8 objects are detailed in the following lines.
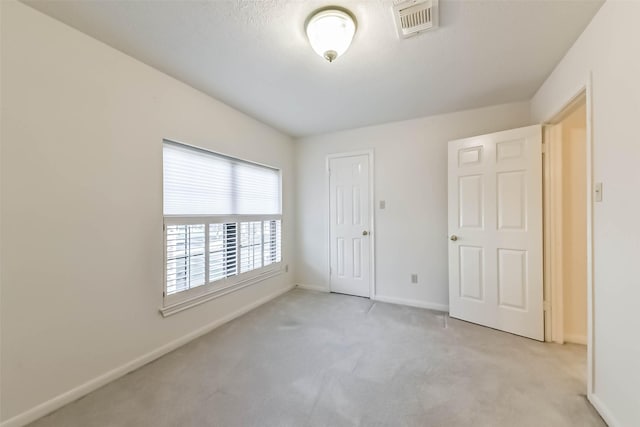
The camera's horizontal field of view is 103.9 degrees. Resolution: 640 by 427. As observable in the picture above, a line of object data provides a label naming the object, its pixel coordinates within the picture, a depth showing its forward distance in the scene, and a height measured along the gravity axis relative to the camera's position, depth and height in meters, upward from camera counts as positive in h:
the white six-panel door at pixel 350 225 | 3.51 -0.17
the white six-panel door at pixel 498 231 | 2.36 -0.18
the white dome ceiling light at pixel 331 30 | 1.48 +1.13
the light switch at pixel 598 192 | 1.47 +0.12
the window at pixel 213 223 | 2.27 -0.10
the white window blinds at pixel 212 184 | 2.31 +0.33
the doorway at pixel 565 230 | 2.28 -0.16
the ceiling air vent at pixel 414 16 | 1.44 +1.20
